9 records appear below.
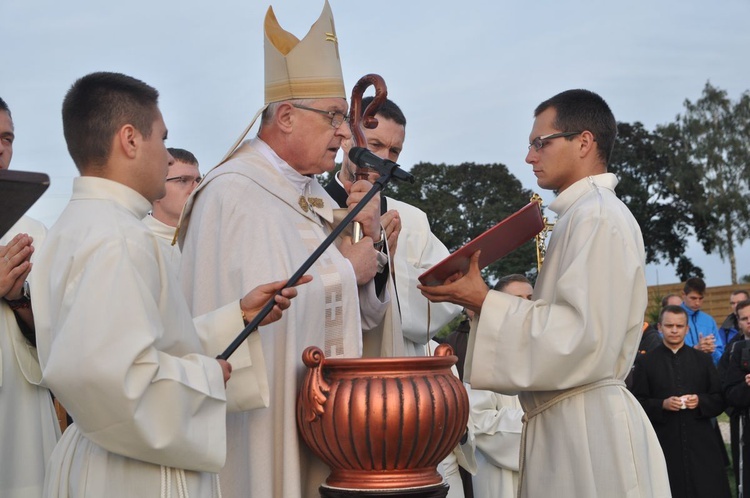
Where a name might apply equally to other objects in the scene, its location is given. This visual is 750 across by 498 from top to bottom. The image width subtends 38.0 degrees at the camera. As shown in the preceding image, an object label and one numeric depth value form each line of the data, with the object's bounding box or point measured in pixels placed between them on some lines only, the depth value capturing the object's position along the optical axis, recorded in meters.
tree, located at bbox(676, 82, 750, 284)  60.31
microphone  4.22
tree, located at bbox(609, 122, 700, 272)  65.56
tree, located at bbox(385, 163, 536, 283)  41.94
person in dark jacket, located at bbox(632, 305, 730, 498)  9.91
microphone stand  3.78
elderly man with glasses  4.24
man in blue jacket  14.12
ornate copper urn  3.88
